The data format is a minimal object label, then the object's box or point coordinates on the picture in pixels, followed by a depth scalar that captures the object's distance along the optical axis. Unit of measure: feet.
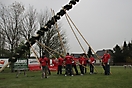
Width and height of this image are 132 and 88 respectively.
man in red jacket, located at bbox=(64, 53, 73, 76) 63.21
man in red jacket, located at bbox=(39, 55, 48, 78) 58.44
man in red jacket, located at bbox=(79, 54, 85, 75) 69.55
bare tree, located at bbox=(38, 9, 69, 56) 166.15
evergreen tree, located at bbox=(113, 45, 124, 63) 248.03
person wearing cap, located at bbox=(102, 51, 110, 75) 62.90
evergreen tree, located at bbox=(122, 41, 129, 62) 244.83
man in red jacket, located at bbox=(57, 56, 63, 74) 75.33
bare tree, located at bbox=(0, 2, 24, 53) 129.18
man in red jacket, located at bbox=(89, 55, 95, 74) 71.05
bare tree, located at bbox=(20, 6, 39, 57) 146.64
